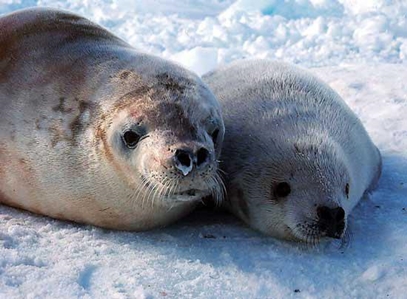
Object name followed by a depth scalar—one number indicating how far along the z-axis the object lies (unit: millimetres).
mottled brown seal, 4371
